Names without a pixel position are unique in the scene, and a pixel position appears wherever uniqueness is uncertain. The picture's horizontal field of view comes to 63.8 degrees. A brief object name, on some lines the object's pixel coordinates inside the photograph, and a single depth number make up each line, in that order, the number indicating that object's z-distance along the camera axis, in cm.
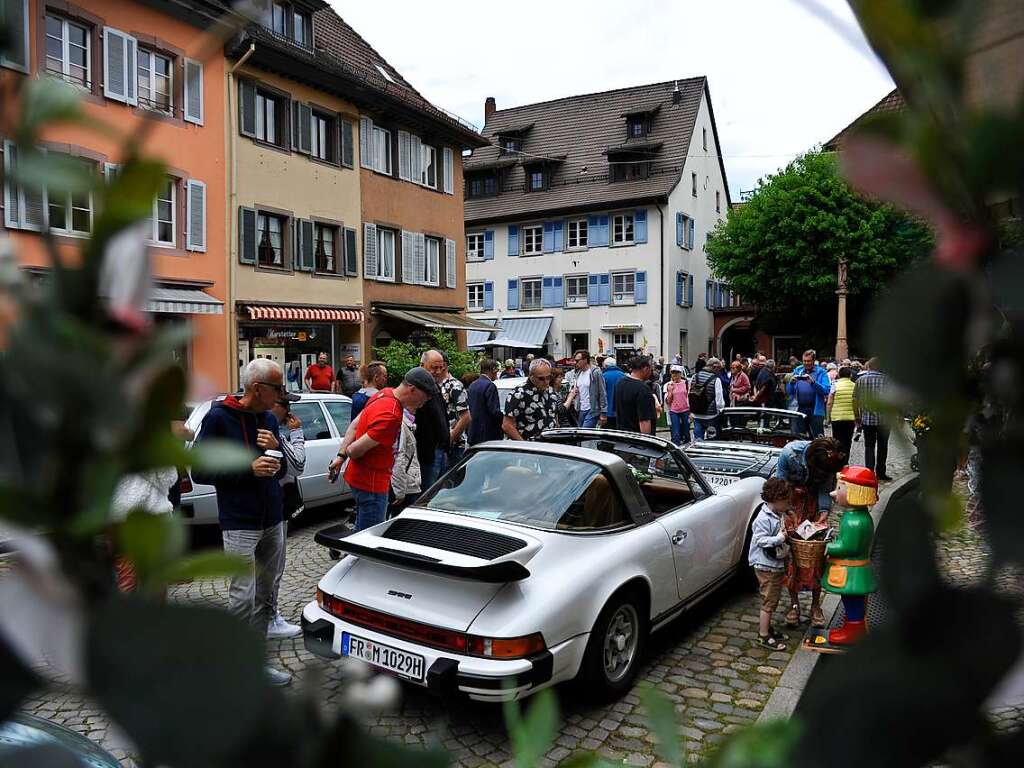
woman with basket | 582
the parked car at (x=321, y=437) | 908
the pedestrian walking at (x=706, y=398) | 1397
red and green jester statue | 463
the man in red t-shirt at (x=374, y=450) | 609
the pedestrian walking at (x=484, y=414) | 882
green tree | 3362
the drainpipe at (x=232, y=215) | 1739
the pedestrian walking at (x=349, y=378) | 1653
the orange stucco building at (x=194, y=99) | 1426
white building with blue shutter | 3709
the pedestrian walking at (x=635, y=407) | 1027
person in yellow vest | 1193
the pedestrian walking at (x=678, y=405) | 1456
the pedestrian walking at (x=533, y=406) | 904
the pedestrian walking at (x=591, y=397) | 1228
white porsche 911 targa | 411
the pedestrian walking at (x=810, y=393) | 1416
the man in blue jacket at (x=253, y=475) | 452
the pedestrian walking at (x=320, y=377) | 1639
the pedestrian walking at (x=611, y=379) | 1246
